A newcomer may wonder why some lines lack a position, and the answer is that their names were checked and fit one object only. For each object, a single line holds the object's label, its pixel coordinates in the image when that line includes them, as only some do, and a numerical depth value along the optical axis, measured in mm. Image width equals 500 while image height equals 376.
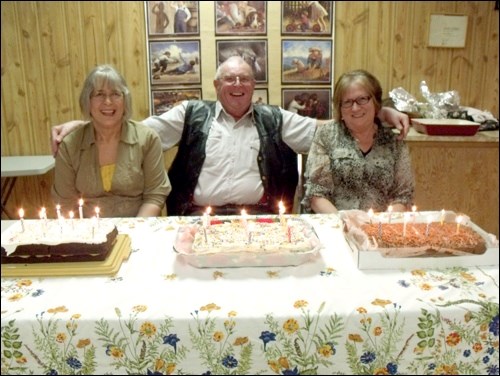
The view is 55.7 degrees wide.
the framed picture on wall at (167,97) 3068
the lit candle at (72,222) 1316
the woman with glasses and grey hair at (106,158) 1875
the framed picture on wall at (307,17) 2975
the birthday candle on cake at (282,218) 1361
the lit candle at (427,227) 1253
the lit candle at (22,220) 1247
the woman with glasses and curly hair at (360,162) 1926
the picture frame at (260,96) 3100
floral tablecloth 980
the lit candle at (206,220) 1308
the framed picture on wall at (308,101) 3119
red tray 2484
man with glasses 2252
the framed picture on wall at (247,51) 3008
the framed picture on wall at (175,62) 2998
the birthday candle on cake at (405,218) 1269
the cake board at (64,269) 1160
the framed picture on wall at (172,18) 2936
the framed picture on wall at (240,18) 2959
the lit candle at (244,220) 1332
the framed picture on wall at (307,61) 3035
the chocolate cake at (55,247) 1188
